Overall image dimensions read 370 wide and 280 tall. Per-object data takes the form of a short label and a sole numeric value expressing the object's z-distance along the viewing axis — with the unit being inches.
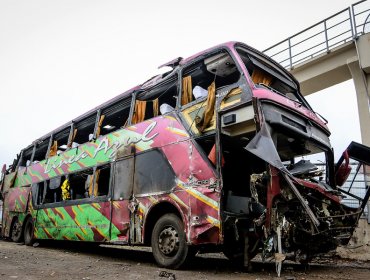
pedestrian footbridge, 452.4
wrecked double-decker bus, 186.5
